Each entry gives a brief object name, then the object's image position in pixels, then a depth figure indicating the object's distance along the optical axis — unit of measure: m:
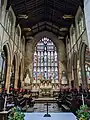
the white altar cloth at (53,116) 2.96
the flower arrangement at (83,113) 1.94
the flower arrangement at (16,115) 1.91
